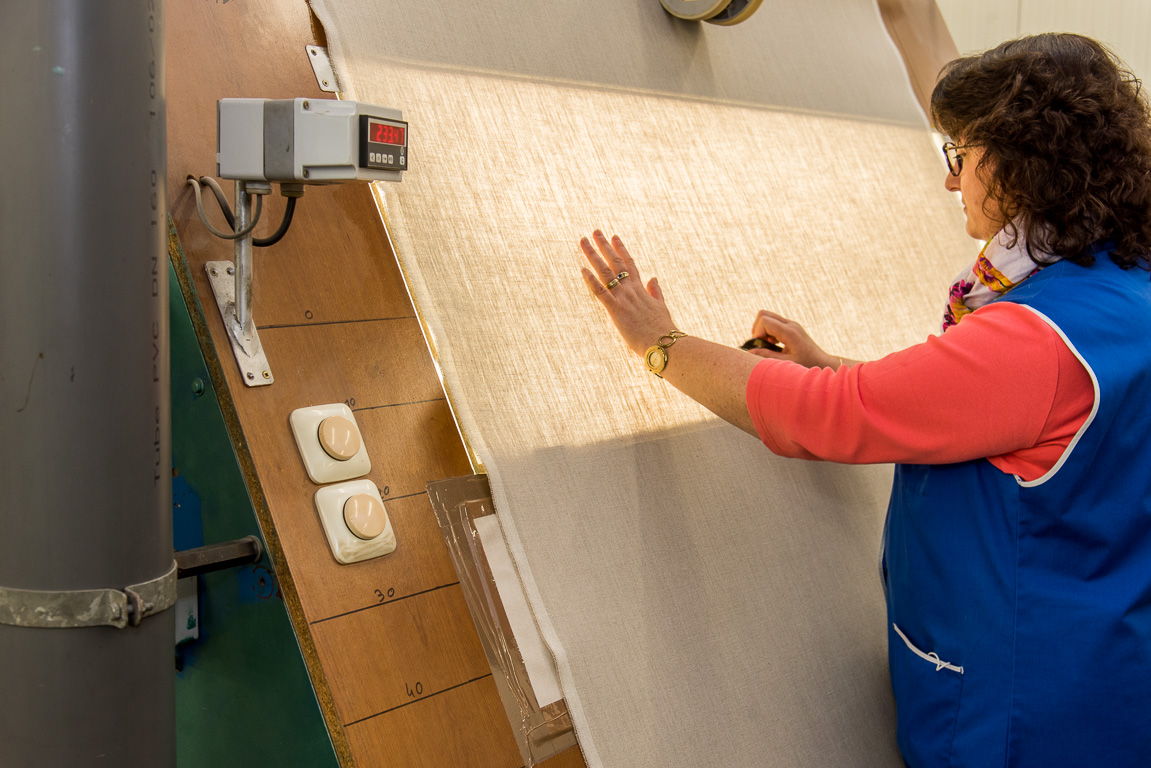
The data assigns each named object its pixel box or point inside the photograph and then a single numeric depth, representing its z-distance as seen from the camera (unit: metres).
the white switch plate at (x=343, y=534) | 0.97
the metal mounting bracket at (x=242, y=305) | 0.96
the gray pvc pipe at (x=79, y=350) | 0.71
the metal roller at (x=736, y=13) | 1.47
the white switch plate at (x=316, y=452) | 0.98
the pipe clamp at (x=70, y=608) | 0.74
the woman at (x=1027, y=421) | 0.98
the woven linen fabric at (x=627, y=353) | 1.09
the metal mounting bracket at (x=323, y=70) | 1.11
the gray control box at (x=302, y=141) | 0.89
